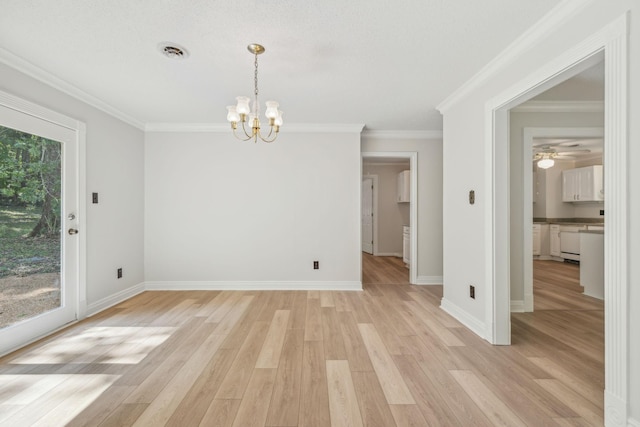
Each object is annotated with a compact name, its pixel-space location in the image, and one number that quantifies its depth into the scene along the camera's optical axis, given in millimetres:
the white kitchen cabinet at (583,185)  6188
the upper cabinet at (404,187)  6078
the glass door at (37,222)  2348
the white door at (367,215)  7454
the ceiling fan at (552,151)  5707
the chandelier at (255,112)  2178
